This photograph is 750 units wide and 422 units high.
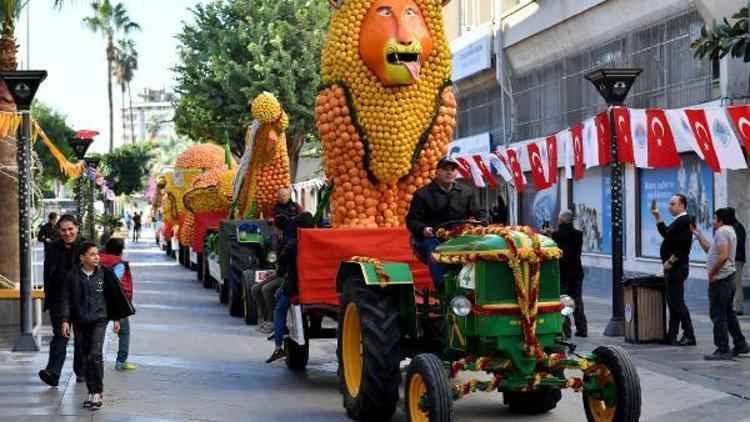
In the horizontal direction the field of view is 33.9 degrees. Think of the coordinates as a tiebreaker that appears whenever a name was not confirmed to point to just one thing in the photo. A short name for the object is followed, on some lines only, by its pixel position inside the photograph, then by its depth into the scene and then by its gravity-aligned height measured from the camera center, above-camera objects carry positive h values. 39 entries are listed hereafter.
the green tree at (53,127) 76.94 +6.56
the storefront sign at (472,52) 36.28 +5.22
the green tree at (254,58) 42.84 +5.95
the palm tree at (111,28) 93.25 +15.52
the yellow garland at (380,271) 9.64 -0.38
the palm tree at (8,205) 18.53 +0.37
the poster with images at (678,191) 22.11 +0.47
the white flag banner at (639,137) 16.31 +1.10
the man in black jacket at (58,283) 11.48 -0.51
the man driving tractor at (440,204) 10.27 +0.16
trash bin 14.91 -1.10
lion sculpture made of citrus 14.16 +1.30
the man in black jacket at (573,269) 15.70 -0.63
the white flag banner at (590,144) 18.61 +1.16
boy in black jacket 10.56 -0.70
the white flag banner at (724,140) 15.80 +1.01
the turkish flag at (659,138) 16.16 +1.07
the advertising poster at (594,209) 27.69 +0.26
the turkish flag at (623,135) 16.44 +1.14
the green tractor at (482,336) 8.46 -0.84
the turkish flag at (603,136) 17.08 +1.25
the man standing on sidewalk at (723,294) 13.15 -0.81
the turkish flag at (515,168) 24.75 +1.07
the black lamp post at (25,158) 15.31 +0.89
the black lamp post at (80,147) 28.27 +1.87
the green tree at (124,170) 87.75 +4.15
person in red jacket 12.46 -0.40
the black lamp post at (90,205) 36.78 +0.76
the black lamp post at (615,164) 16.23 +0.75
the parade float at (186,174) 34.41 +1.51
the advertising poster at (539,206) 31.67 +0.40
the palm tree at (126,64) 107.81 +14.48
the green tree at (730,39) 9.64 +1.43
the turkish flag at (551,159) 21.12 +1.07
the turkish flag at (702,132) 15.83 +1.11
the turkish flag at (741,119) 15.74 +1.26
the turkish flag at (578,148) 19.19 +1.15
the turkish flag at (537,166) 22.05 +1.00
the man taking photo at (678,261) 14.29 -0.49
